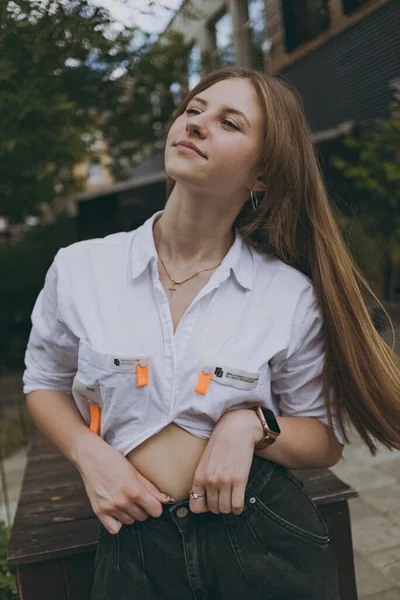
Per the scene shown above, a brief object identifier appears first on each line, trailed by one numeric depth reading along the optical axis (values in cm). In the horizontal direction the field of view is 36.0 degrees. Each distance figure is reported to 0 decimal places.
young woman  136
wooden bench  168
